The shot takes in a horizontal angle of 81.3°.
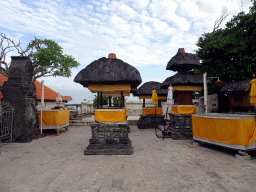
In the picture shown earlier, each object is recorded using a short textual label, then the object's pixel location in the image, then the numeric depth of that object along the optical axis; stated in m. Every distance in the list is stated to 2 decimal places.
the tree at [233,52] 10.81
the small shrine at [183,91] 8.72
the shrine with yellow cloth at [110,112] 6.13
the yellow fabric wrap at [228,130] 5.23
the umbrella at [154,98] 9.71
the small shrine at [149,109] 12.83
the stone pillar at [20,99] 7.68
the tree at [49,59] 11.41
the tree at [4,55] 10.82
